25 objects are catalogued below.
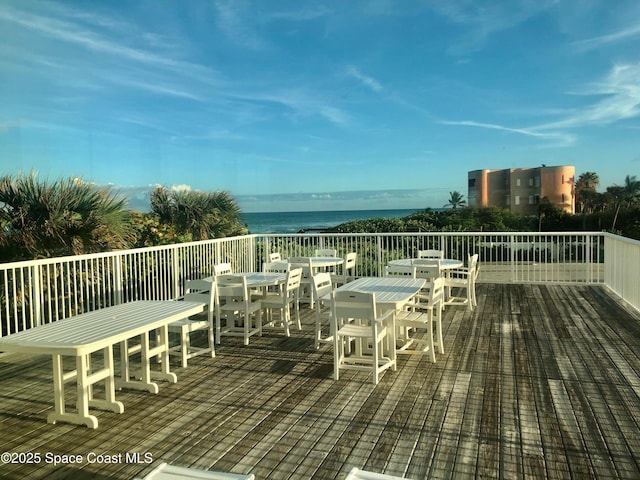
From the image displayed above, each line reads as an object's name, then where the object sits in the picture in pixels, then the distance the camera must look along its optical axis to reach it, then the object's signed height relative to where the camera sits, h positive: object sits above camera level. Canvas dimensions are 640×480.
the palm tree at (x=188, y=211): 12.80 +0.35
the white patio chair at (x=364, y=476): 2.03 -1.08
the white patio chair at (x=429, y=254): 8.39 -0.59
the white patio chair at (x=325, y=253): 9.09 -0.59
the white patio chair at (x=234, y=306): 5.54 -0.98
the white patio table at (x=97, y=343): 3.17 -0.77
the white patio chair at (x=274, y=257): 8.43 -0.60
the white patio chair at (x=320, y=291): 5.09 -0.76
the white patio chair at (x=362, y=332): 4.24 -1.02
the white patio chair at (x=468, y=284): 7.34 -1.00
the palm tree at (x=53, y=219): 6.78 +0.12
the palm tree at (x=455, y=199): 34.73 +1.52
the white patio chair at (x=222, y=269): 6.57 -0.63
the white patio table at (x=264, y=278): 5.98 -0.73
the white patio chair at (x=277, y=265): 7.77 -0.70
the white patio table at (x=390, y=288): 4.50 -0.74
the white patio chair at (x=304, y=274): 7.45 -0.87
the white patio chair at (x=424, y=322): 4.77 -1.02
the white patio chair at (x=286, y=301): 5.95 -1.00
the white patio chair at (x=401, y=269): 6.58 -0.68
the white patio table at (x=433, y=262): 7.38 -0.69
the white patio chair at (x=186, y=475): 1.97 -1.05
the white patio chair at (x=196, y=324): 4.74 -0.99
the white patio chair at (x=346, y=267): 7.92 -0.75
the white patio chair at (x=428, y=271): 6.66 -0.71
